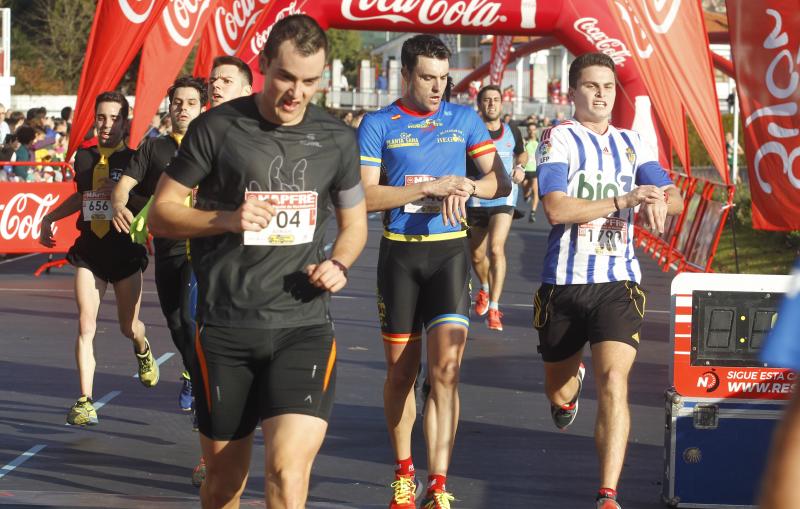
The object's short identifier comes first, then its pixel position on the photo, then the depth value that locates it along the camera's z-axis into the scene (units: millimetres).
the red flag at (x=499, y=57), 36062
